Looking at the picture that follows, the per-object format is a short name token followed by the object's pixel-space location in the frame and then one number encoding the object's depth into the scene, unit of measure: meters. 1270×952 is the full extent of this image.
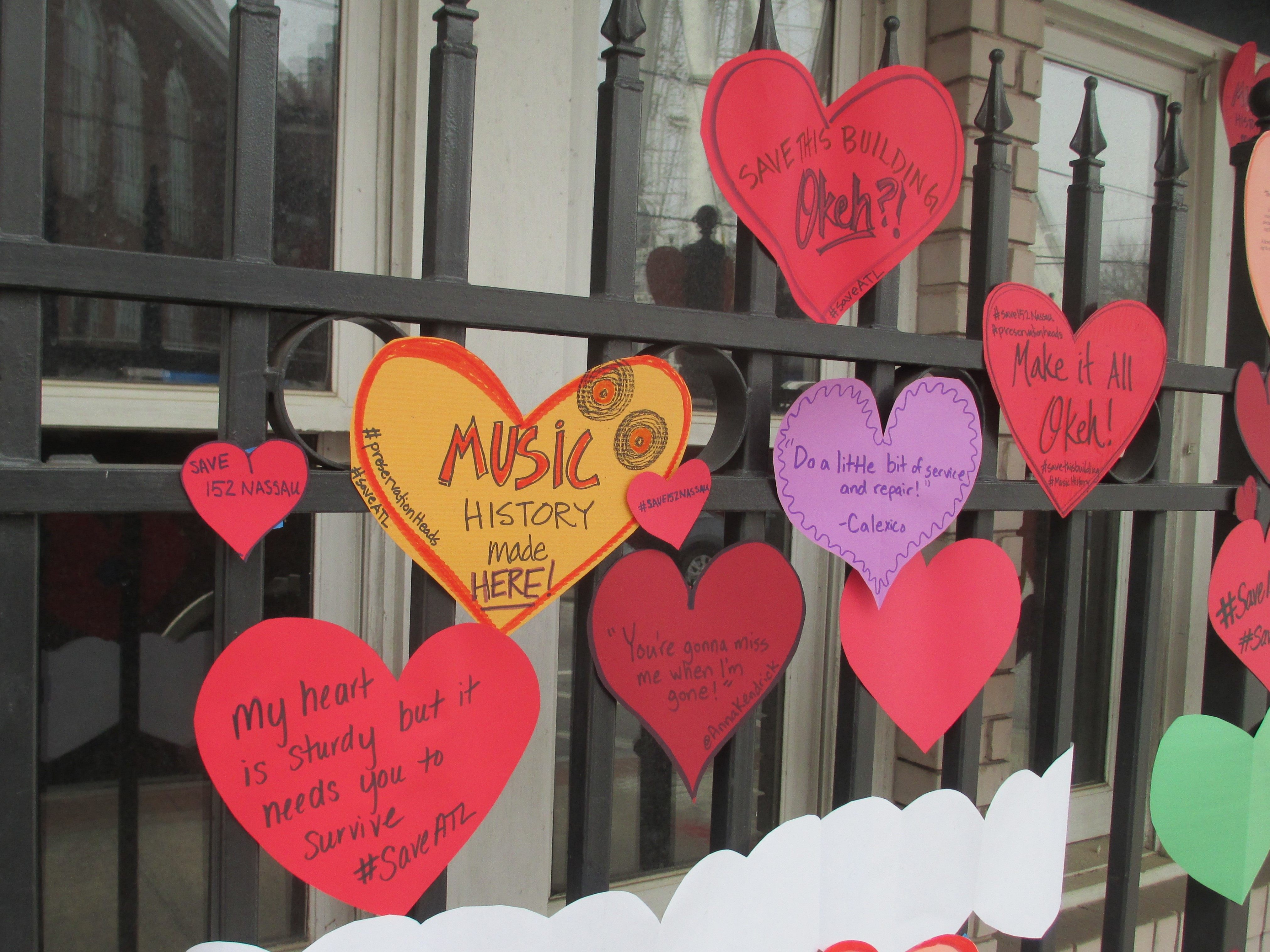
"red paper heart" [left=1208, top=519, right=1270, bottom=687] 1.19
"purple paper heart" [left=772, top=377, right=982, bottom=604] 0.91
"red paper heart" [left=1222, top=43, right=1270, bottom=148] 2.25
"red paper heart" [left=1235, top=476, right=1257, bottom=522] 1.21
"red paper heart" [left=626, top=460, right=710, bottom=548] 0.83
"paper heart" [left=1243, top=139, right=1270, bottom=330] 1.14
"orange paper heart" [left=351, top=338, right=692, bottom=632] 0.73
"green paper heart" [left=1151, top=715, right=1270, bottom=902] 1.18
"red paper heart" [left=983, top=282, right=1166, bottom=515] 1.01
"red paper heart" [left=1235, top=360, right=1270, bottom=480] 1.19
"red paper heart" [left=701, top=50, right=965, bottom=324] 0.84
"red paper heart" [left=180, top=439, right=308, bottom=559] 0.68
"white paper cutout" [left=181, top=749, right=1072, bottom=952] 0.80
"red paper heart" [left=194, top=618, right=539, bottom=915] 0.70
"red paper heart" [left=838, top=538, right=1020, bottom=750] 0.99
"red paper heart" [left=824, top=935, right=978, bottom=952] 1.00
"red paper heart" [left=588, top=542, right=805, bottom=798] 0.84
